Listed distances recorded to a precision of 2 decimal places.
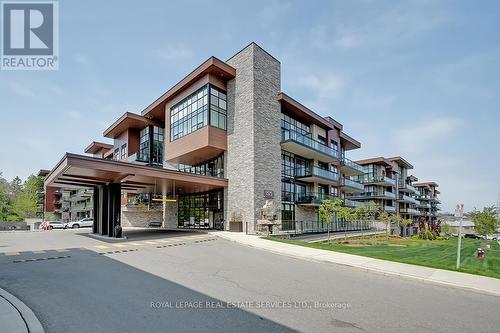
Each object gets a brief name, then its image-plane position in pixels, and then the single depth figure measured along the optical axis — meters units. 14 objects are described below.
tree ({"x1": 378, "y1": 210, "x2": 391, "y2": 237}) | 45.19
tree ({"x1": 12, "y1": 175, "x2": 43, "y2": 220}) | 65.75
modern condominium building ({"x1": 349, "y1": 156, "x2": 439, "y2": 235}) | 63.44
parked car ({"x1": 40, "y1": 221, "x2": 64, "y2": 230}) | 48.53
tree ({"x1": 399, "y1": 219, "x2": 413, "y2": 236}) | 48.41
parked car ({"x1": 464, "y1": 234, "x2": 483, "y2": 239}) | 81.22
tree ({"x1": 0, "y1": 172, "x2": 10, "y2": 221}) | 62.34
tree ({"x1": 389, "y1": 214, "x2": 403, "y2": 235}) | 47.11
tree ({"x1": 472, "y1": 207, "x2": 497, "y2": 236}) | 43.28
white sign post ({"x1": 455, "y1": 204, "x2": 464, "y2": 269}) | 11.56
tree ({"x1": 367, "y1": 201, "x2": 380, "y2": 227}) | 38.78
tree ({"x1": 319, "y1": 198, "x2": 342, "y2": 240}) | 26.56
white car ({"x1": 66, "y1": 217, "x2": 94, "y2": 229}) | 51.36
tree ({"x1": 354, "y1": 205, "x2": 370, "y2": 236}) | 35.47
